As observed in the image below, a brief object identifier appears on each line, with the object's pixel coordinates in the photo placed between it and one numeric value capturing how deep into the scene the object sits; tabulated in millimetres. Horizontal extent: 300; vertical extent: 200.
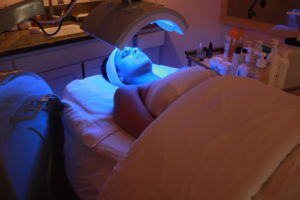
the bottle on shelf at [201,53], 1911
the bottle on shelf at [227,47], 1813
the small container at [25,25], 2113
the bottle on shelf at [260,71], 1425
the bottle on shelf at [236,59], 1548
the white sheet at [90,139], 1035
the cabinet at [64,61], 1826
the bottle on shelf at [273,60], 1436
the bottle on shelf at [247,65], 1469
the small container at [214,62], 1695
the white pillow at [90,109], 1102
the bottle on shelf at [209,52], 1917
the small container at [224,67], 1622
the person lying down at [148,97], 1059
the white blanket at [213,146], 680
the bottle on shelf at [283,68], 1452
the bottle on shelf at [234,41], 1814
